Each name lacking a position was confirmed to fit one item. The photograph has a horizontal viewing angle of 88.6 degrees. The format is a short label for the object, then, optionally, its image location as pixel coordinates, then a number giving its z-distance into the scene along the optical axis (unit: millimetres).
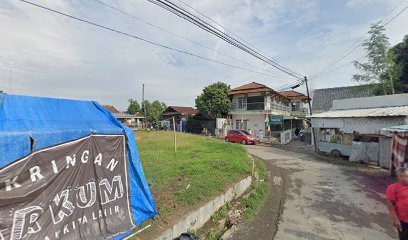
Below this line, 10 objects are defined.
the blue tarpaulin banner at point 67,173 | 3092
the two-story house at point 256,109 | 27453
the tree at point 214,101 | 28875
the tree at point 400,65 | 19500
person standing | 3646
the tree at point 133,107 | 56156
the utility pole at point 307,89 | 20584
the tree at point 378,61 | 18359
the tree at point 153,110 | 45194
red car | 22061
